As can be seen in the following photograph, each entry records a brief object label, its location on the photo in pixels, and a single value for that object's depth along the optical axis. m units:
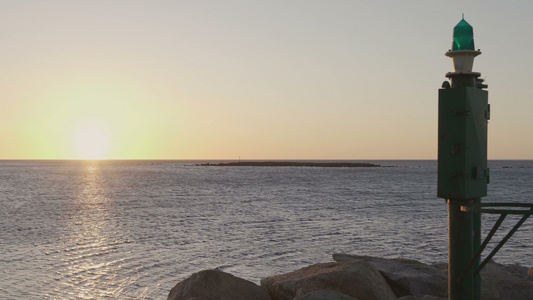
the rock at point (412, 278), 9.84
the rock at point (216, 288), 9.04
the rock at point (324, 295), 7.59
